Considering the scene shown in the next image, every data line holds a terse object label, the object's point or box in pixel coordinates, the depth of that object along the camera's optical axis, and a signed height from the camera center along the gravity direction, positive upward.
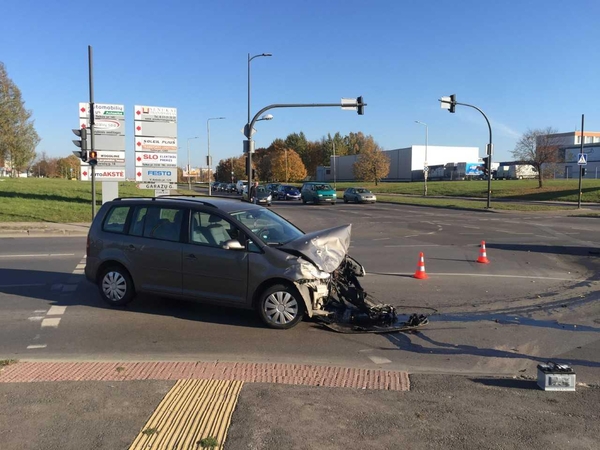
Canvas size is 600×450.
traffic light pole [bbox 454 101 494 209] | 30.13 +2.89
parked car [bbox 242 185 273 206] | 38.00 -0.51
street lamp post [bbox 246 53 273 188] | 23.45 +1.91
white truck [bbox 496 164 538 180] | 90.75 +3.94
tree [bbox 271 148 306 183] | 105.19 +5.27
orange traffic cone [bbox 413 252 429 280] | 10.30 -1.66
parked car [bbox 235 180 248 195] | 60.28 +0.53
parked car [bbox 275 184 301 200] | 51.00 -0.23
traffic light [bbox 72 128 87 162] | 19.44 +1.79
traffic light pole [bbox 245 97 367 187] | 23.47 +4.04
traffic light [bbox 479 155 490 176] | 33.15 +1.98
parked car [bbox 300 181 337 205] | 42.28 -0.18
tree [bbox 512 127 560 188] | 51.50 +4.62
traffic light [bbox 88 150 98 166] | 19.53 +1.21
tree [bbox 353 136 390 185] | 79.19 +4.27
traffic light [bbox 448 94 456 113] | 27.86 +5.04
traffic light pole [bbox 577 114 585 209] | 32.81 +1.79
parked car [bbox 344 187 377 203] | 43.50 -0.39
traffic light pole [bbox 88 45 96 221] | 19.34 +3.70
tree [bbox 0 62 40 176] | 52.56 +7.16
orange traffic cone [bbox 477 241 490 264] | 12.58 -1.66
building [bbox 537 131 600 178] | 53.93 +5.97
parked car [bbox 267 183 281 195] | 53.94 +0.39
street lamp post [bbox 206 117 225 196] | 39.99 +2.32
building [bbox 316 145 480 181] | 100.56 +6.86
